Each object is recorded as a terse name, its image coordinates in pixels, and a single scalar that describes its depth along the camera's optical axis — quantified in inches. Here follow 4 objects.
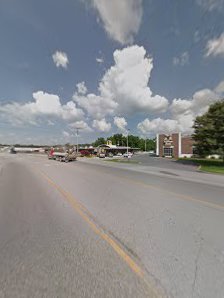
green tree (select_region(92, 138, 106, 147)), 5522.1
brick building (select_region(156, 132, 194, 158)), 2164.1
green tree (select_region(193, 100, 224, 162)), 1048.2
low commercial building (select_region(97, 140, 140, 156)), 3201.5
